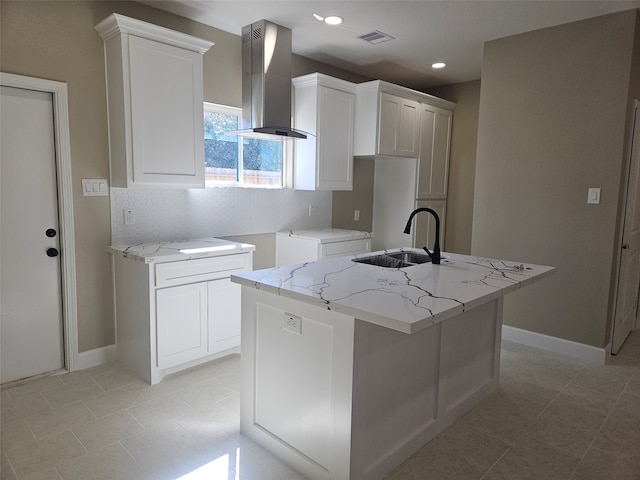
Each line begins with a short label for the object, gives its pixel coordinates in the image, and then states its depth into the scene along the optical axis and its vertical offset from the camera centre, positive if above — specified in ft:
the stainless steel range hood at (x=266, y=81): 11.70 +3.13
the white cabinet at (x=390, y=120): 14.56 +2.69
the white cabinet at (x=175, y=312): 9.62 -2.83
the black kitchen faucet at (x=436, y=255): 8.83 -1.18
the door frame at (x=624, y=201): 11.00 +0.01
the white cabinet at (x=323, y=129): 13.65 +2.14
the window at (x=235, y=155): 12.39 +1.17
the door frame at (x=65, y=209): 9.55 -0.44
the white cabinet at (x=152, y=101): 9.64 +2.11
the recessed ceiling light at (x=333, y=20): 11.25 +4.62
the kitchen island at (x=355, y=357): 5.91 -2.52
